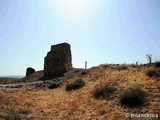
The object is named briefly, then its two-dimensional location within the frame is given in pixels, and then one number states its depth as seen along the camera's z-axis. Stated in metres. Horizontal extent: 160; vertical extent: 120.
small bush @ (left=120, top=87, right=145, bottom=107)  6.11
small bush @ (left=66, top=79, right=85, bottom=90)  11.24
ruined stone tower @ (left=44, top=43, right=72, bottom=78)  19.20
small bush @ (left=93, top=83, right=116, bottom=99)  7.84
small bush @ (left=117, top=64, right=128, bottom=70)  13.04
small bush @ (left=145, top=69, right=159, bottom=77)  8.73
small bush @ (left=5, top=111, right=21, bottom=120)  5.01
